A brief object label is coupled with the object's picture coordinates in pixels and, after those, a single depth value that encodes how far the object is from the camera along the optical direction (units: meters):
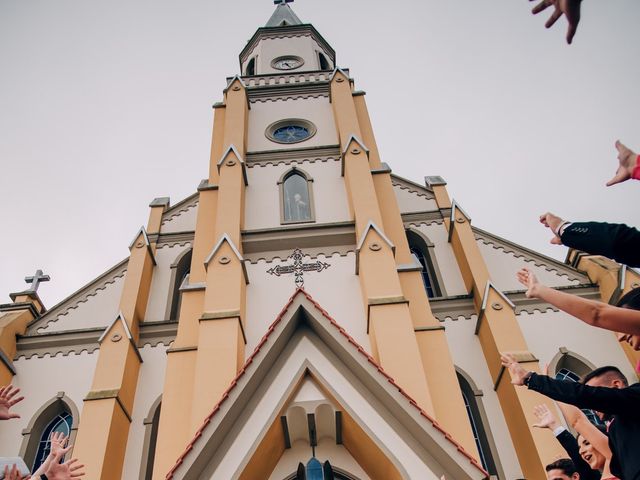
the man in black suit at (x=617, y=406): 3.66
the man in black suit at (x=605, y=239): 3.45
